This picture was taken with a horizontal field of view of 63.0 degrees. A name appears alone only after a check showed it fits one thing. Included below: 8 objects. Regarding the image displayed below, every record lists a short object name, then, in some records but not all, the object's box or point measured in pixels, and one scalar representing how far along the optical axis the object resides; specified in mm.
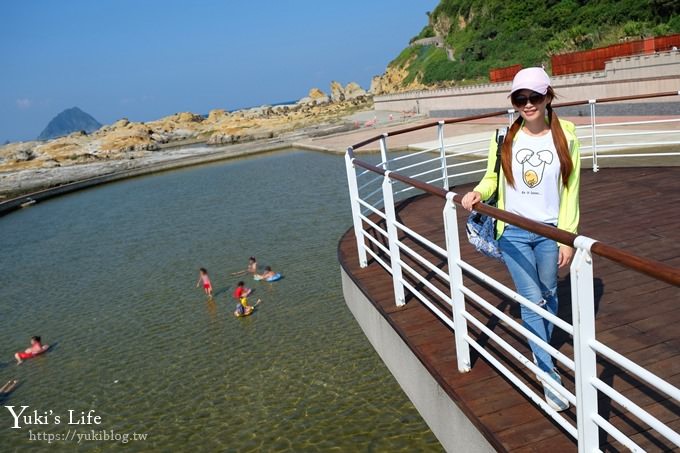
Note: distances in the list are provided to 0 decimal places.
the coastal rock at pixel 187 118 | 106375
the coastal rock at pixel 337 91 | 120025
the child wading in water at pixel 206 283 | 10945
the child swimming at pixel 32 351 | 9422
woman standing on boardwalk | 3279
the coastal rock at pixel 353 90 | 120525
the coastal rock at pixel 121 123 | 102275
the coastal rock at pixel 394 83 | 82031
